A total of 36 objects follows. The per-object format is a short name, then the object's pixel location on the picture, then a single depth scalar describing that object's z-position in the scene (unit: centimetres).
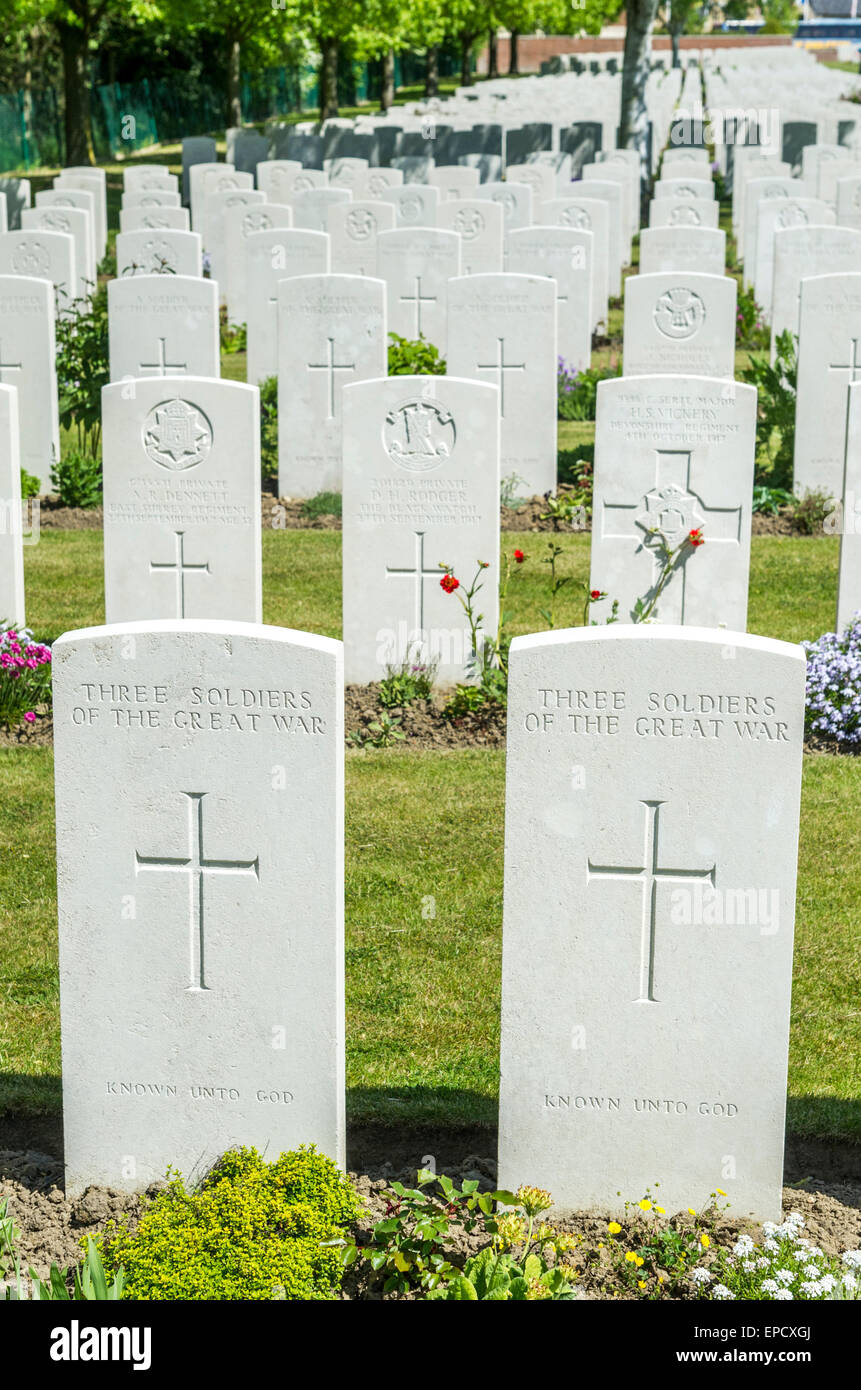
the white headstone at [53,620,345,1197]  443
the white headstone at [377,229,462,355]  1379
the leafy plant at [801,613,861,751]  790
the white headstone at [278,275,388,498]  1115
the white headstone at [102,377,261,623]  793
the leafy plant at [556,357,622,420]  1377
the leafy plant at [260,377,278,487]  1243
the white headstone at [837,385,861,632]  838
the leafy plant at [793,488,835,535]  1127
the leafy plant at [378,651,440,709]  838
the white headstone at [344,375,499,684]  808
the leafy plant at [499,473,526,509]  1170
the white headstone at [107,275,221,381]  1107
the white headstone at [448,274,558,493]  1095
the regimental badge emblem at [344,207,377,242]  1669
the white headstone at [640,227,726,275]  1479
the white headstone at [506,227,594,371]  1375
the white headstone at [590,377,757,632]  814
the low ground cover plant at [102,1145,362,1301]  404
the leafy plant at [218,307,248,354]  1695
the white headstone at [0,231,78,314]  1408
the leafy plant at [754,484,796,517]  1152
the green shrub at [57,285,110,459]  1205
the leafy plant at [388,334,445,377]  1175
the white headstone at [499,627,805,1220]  433
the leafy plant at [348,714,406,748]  809
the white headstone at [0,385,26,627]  815
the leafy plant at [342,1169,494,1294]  415
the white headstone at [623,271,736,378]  1127
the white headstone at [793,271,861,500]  1073
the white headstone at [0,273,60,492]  1130
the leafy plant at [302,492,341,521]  1164
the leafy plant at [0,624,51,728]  813
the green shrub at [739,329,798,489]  1176
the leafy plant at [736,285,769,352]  1595
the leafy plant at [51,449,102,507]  1171
